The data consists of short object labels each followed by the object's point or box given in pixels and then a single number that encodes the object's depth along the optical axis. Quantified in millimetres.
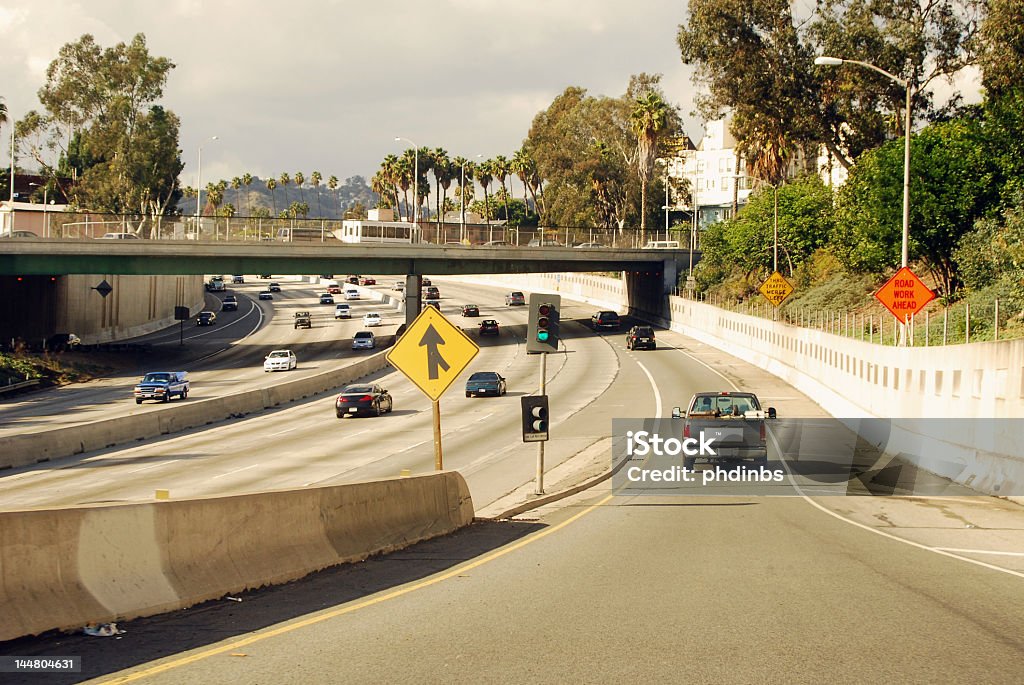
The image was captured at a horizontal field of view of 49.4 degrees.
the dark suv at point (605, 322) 99188
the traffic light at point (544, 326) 23094
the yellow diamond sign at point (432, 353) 17047
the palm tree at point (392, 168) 195625
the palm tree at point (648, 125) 130625
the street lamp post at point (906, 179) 32197
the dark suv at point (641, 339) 81000
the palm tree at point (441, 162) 194500
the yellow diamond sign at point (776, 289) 63281
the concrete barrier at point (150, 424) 39719
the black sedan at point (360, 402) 53750
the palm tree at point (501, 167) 188412
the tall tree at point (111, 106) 116688
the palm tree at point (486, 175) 189875
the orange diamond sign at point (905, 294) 29703
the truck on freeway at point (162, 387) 60344
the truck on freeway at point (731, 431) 25000
